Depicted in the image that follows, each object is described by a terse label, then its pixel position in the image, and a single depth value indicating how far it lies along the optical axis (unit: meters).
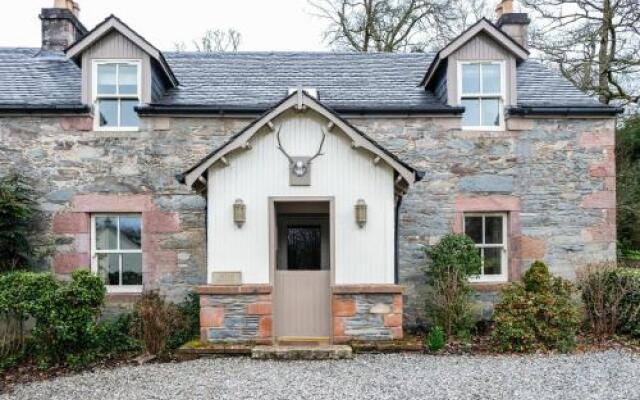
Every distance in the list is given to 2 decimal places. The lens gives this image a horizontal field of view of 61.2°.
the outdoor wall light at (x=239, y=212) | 9.28
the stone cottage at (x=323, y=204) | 11.25
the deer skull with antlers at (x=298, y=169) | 9.48
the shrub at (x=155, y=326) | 9.20
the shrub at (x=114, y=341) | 9.13
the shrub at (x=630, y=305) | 9.93
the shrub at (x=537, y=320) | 9.16
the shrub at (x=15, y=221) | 10.41
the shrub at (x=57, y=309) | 8.59
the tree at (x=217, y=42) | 28.01
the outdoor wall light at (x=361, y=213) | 9.35
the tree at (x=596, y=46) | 20.91
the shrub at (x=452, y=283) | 10.12
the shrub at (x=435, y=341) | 9.23
